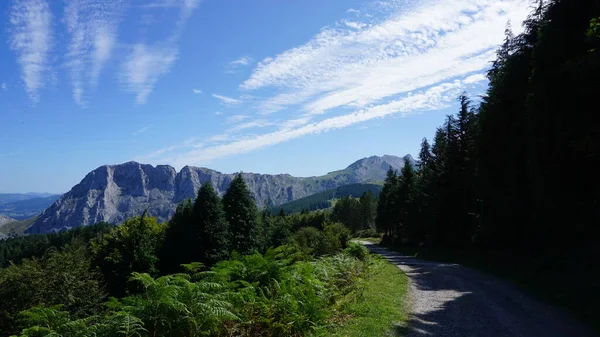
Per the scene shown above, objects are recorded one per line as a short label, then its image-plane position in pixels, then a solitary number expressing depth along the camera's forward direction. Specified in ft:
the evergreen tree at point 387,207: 199.06
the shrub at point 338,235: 85.71
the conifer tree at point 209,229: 145.89
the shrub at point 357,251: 73.95
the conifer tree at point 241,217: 162.81
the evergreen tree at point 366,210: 371.56
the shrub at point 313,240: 81.52
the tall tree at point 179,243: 150.30
